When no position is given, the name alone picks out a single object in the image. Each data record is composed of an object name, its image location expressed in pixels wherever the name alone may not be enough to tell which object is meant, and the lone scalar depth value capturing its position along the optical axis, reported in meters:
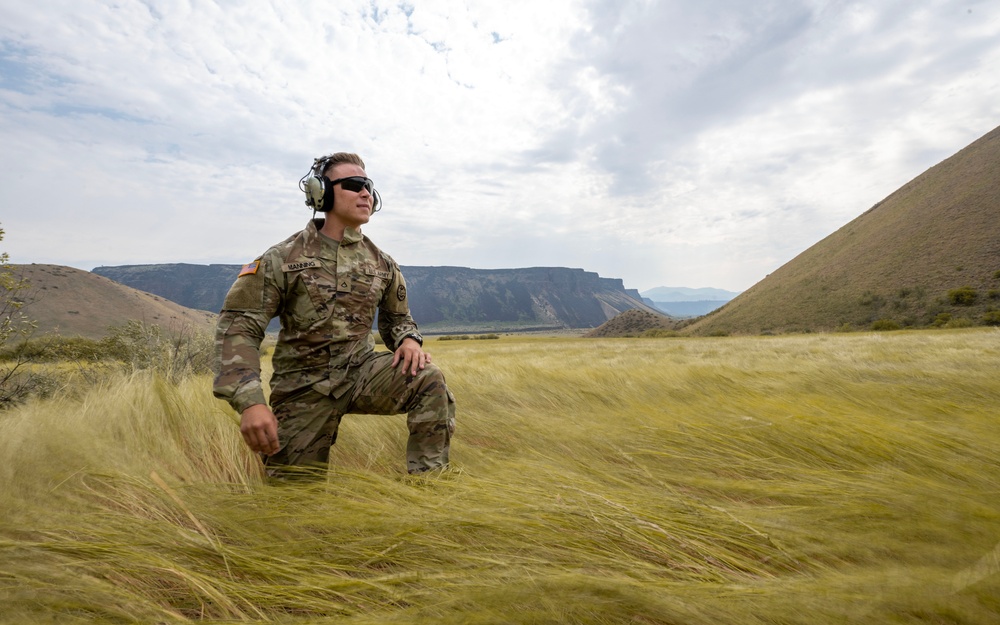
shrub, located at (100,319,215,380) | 6.14
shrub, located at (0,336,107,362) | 7.20
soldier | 2.27
